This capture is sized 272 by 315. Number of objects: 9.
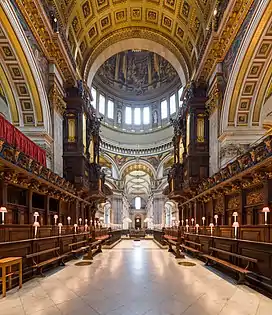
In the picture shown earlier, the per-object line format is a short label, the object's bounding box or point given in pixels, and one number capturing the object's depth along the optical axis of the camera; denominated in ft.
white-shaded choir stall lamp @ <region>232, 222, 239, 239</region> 24.68
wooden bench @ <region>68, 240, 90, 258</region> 37.41
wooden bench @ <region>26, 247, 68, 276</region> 24.56
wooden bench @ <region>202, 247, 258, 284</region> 20.85
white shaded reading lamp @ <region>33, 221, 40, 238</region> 26.39
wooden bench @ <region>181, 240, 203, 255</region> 36.18
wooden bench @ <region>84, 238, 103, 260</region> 37.01
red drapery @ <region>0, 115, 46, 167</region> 32.84
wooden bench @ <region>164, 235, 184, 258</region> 38.65
